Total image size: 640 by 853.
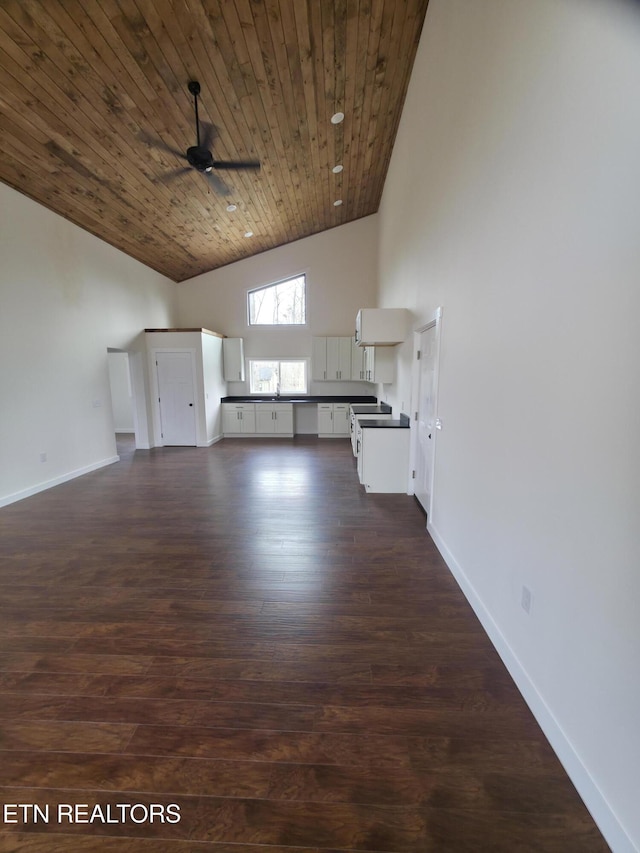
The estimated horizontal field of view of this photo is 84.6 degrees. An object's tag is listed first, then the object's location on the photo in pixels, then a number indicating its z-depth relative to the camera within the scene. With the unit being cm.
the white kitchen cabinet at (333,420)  789
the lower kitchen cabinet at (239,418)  796
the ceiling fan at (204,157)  354
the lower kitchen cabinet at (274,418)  792
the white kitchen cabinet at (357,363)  793
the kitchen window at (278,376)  847
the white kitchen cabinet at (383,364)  571
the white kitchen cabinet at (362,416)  550
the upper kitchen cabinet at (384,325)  462
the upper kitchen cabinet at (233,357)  812
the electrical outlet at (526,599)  163
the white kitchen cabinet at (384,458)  439
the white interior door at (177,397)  703
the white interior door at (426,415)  339
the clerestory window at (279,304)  829
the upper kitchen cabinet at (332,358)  796
